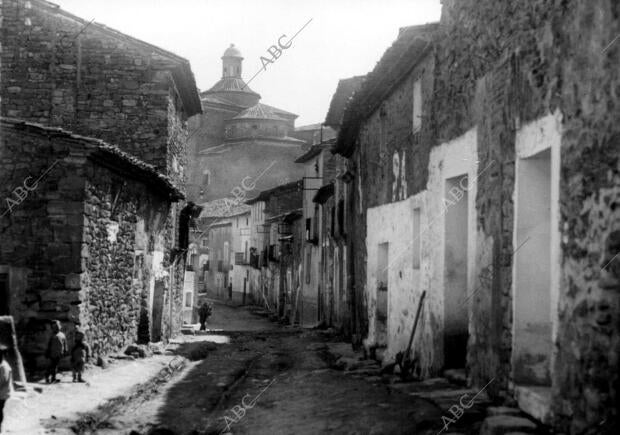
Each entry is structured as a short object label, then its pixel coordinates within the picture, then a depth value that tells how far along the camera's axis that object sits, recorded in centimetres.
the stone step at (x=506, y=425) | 616
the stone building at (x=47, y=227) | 1287
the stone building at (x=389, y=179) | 1238
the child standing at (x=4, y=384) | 816
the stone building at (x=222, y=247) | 5659
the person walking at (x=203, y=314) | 2961
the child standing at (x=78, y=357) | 1227
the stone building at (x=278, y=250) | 3828
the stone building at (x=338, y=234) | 2172
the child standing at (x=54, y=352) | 1205
